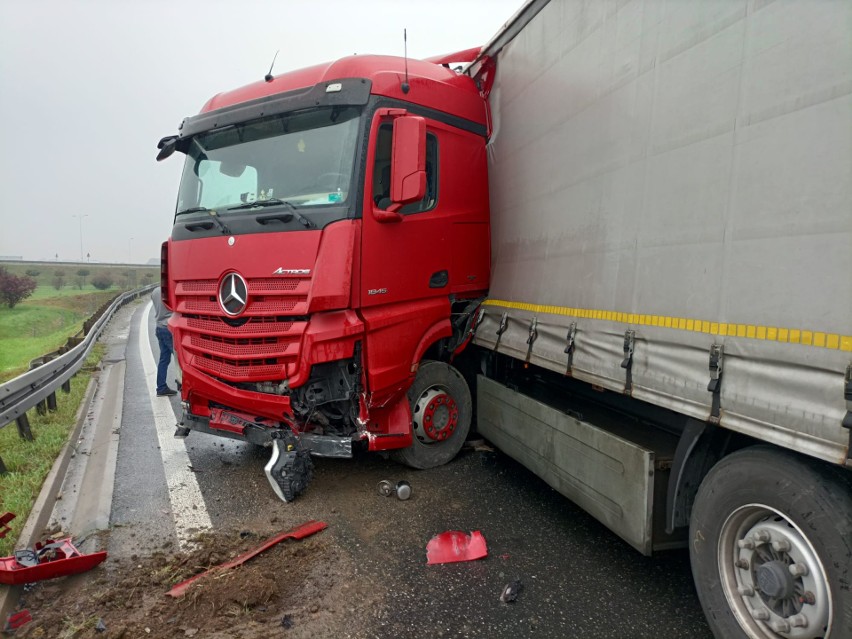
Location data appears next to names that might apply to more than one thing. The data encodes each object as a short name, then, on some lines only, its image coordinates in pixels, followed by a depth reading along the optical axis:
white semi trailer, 2.01
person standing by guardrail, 8.27
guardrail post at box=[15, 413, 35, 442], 5.57
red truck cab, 4.15
